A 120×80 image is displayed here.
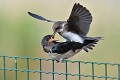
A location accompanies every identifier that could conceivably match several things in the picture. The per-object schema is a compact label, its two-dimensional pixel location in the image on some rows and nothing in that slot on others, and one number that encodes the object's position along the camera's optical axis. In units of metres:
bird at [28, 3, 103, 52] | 4.54
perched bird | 4.62
